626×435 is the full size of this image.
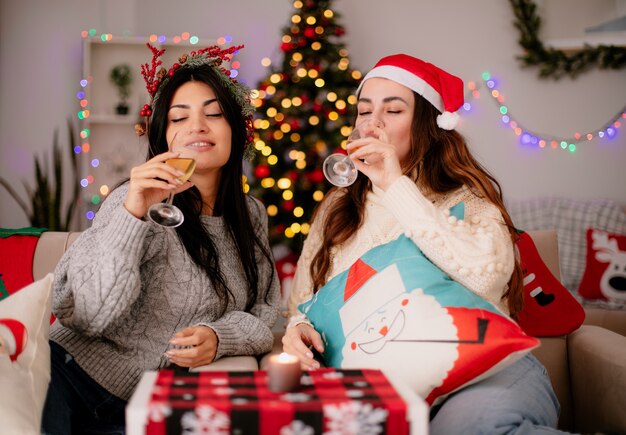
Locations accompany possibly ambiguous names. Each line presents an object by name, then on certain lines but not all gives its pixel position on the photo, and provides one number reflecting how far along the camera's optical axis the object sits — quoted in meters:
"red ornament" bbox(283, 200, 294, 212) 3.99
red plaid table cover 0.98
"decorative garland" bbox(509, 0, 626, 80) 4.59
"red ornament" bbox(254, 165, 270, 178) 3.97
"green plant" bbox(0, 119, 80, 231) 3.95
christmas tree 3.97
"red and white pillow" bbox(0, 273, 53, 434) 1.18
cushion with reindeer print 3.63
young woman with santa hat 1.43
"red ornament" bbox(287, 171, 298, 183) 3.96
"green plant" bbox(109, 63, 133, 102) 4.41
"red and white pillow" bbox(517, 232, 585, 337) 2.00
